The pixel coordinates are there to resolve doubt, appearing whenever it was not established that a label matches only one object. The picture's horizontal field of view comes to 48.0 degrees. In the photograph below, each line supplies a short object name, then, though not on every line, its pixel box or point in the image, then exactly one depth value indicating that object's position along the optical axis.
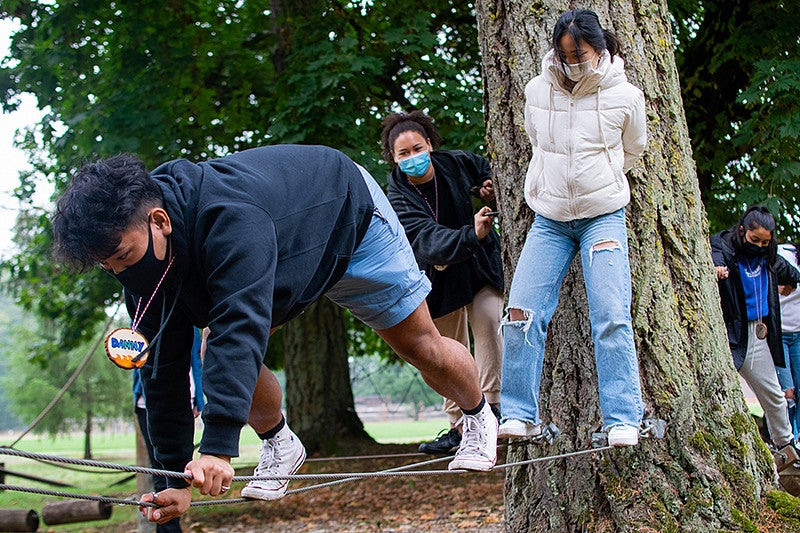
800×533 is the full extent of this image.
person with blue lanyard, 5.98
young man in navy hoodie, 2.32
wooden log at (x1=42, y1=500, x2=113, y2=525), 7.83
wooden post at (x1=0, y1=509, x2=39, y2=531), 7.74
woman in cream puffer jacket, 3.54
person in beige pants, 4.43
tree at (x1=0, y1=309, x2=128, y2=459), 24.30
